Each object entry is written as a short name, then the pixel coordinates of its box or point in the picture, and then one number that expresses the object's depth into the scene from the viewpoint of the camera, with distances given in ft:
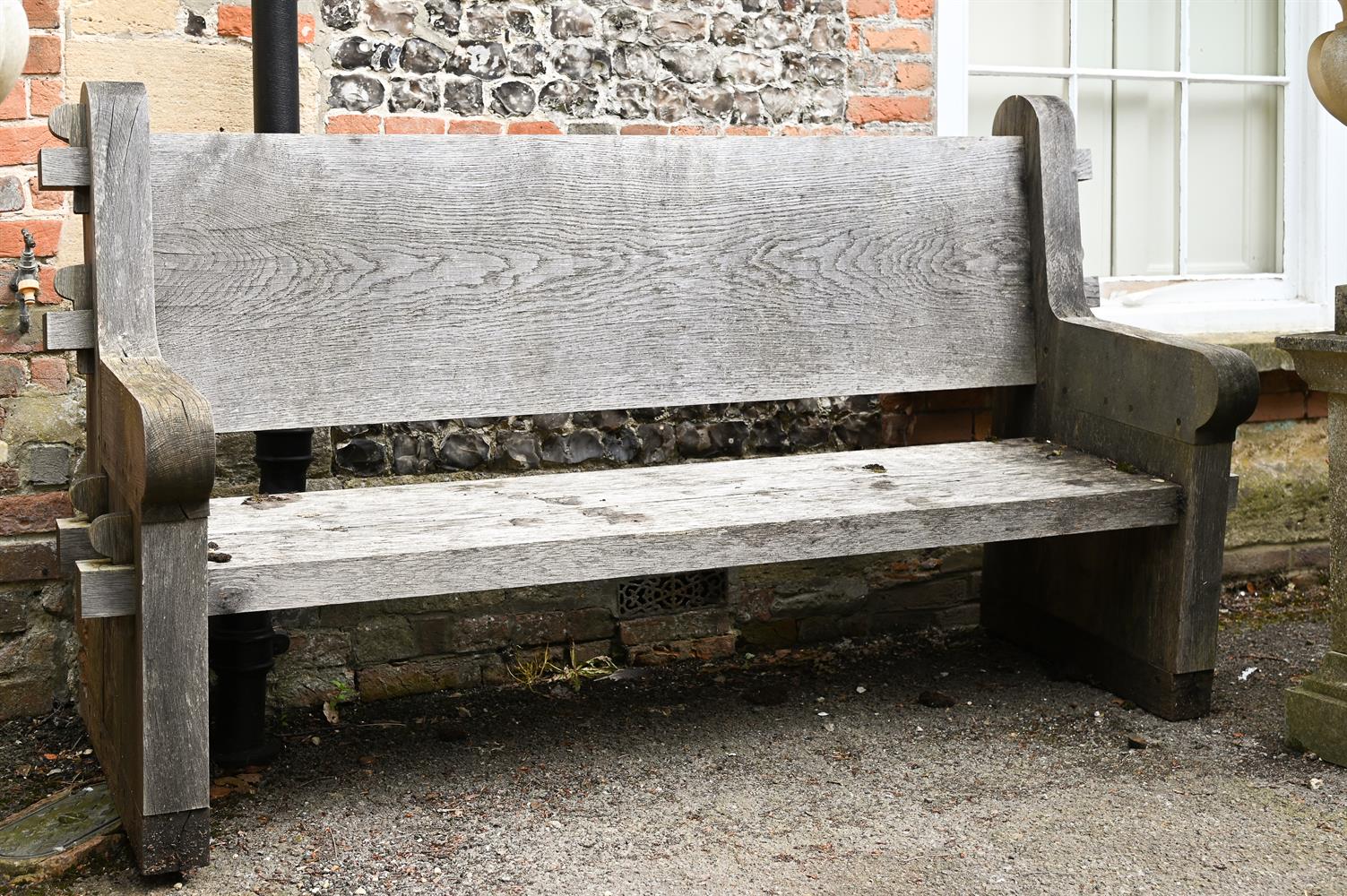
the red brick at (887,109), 11.43
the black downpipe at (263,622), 8.93
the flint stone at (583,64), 10.53
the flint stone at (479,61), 10.24
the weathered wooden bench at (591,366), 7.32
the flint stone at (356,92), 9.93
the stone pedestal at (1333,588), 8.52
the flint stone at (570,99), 10.51
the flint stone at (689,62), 10.85
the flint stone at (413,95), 10.08
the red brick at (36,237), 9.16
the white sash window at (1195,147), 12.53
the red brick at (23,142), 9.06
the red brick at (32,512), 9.38
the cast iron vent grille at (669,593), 11.12
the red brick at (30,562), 9.41
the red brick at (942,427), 11.78
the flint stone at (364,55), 9.91
